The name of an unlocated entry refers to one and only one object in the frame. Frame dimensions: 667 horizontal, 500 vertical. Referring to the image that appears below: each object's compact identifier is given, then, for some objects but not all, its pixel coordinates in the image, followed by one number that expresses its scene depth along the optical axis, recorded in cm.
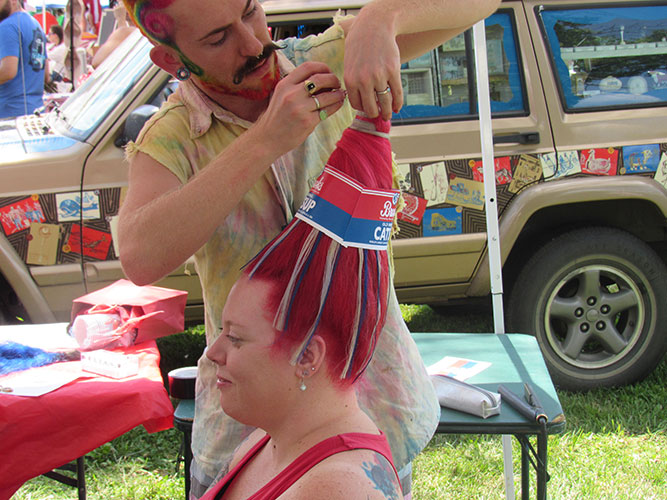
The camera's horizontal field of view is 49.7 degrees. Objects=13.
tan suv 372
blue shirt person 595
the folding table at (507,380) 202
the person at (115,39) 640
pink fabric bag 289
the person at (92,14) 1073
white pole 257
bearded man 112
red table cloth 225
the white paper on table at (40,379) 231
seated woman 117
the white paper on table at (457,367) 243
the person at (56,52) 1005
